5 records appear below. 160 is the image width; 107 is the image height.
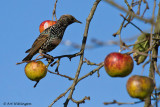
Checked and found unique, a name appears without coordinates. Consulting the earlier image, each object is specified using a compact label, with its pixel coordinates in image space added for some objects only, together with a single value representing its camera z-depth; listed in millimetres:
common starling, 9578
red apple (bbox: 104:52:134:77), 4777
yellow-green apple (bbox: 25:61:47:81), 6316
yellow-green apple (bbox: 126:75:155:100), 4281
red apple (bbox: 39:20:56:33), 8508
